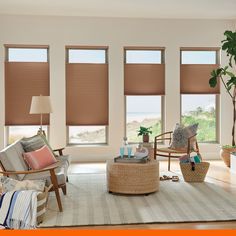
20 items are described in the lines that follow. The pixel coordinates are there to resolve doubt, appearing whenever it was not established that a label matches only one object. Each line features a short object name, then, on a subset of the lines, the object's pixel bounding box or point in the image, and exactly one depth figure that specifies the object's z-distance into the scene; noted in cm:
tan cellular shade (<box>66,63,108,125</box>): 755
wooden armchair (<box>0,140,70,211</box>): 386
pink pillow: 442
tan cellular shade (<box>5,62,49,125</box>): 741
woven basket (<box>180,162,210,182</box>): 543
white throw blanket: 264
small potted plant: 688
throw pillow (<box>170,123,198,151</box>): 630
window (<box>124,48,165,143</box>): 768
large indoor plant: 643
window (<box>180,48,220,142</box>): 781
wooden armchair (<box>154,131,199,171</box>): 602
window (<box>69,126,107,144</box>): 775
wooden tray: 472
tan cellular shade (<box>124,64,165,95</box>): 767
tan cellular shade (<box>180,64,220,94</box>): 780
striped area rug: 368
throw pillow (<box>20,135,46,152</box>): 472
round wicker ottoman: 457
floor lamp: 610
